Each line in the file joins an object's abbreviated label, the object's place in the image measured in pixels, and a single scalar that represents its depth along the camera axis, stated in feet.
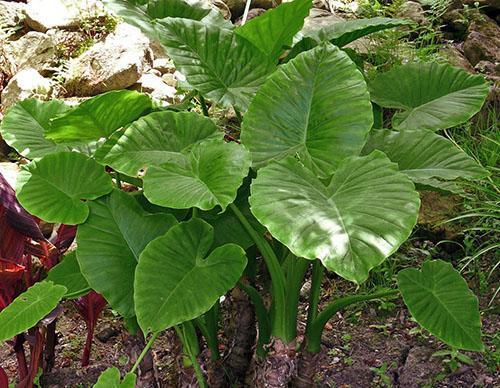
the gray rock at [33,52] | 12.62
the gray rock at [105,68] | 11.97
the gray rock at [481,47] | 12.36
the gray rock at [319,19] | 12.54
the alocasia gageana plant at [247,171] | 4.42
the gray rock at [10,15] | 13.38
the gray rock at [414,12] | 13.44
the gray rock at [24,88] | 11.44
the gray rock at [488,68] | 11.45
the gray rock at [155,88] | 12.08
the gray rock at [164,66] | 13.43
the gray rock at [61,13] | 13.34
